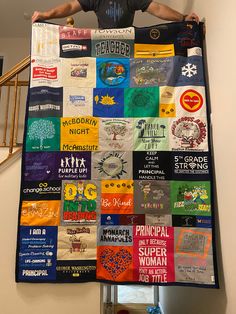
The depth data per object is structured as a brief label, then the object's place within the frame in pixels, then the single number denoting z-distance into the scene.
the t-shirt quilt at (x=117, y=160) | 2.00
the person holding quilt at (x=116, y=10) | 2.33
